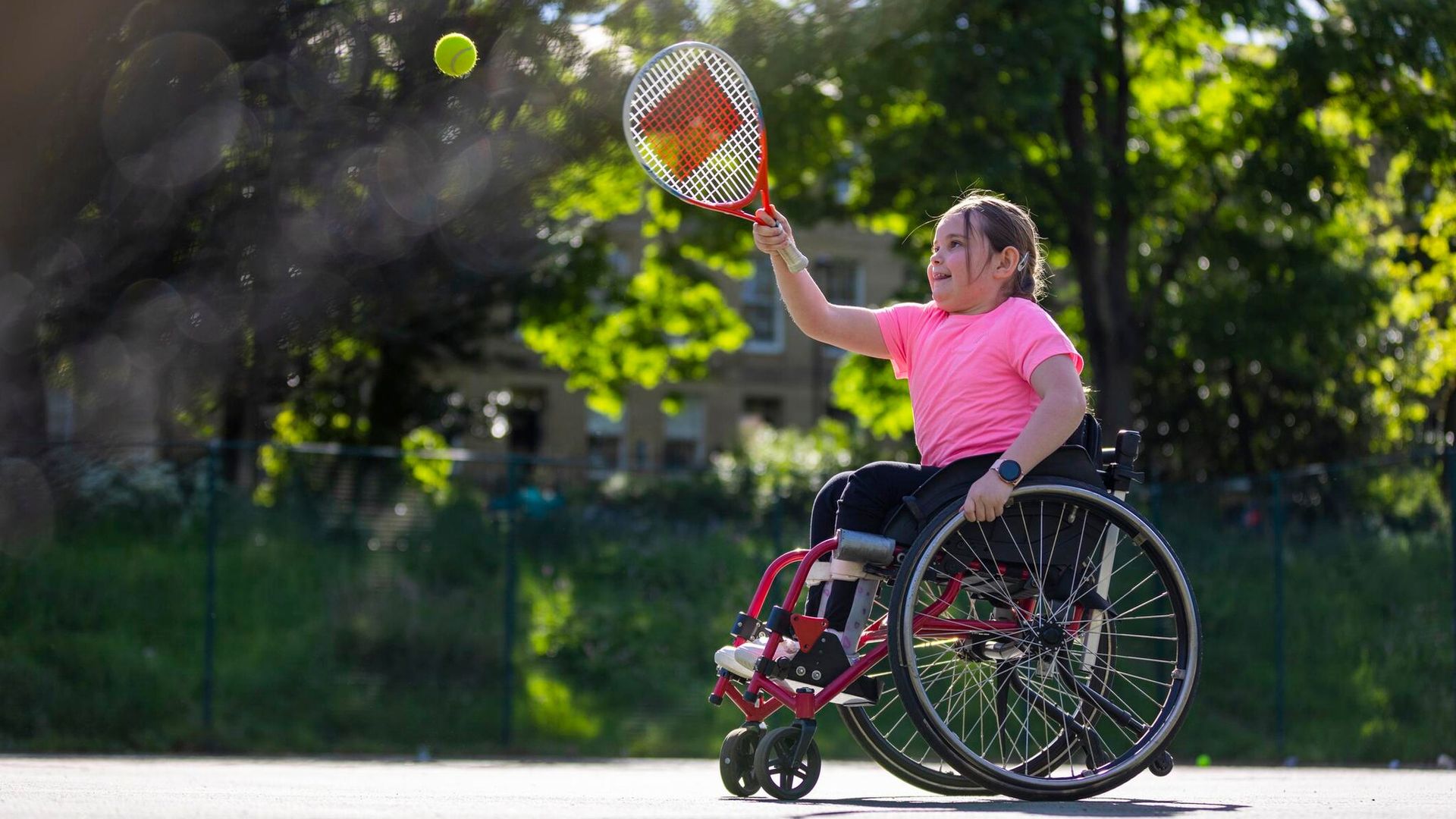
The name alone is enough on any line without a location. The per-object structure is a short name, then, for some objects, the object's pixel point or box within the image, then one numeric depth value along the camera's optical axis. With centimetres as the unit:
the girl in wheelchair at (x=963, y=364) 849
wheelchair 820
